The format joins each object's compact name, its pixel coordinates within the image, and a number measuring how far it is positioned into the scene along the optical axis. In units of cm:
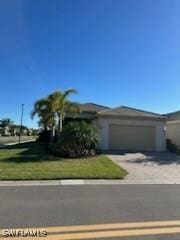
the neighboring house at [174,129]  1604
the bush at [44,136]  2099
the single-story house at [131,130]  1420
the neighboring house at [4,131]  6052
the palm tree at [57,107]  1495
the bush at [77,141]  1111
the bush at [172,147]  1467
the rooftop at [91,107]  1685
